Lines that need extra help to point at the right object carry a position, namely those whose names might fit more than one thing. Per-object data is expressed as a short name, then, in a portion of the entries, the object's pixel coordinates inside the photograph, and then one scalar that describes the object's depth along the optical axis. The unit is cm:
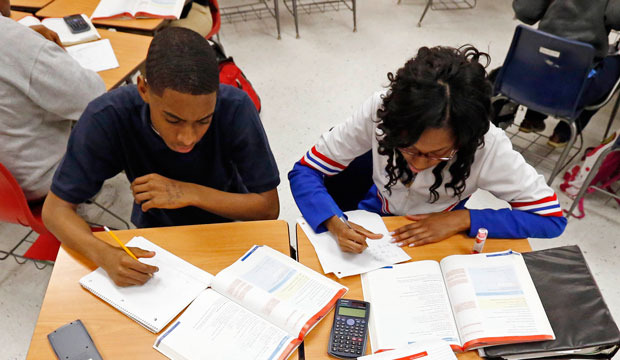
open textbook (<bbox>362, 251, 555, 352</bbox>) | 97
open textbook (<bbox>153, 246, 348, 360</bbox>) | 97
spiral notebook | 104
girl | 104
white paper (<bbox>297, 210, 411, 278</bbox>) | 115
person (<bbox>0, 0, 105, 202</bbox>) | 147
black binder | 95
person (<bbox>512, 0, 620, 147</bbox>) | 217
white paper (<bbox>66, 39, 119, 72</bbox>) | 202
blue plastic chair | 198
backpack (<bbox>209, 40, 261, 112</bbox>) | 248
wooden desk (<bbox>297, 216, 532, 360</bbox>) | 112
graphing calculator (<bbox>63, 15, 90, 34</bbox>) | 222
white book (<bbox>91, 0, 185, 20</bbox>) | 237
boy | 102
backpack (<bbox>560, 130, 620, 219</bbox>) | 220
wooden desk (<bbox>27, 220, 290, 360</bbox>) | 100
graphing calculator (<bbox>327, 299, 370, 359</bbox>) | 97
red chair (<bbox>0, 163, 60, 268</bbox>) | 135
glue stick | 115
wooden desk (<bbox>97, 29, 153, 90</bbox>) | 196
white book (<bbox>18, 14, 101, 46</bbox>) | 218
